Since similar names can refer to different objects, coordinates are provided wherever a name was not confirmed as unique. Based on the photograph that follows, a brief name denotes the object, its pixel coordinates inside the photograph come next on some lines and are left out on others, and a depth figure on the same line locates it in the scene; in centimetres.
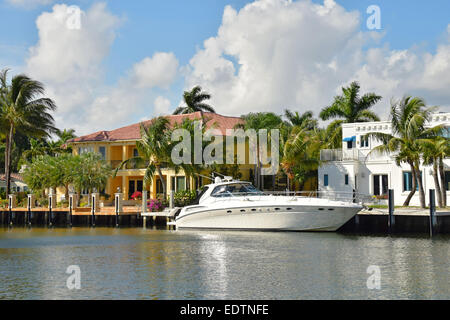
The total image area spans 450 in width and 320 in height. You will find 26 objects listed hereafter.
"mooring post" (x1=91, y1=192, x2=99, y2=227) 4160
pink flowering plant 4066
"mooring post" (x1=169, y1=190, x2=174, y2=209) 3969
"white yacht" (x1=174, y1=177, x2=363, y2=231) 3216
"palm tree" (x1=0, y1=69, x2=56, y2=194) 5047
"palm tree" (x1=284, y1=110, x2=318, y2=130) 5547
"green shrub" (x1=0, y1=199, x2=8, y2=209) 4835
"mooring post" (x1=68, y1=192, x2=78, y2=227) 4252
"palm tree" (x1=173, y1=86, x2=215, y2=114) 5944
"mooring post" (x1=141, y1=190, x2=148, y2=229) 3956
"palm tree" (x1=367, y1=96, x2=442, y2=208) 3497
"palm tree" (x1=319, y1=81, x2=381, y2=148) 5009
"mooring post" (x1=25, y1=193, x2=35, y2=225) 4538
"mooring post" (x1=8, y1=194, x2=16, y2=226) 4635
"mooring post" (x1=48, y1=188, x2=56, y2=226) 4372
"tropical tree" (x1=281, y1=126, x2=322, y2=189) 4294
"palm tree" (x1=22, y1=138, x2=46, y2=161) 6688
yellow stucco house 4950
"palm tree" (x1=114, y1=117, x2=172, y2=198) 4253
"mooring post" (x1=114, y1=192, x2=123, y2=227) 4025
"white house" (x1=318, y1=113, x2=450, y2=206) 3950
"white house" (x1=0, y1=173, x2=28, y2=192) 6925
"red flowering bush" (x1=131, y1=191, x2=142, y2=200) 4762
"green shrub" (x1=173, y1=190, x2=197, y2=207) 4178
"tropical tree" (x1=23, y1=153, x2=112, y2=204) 4650
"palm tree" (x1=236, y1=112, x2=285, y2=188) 4519
